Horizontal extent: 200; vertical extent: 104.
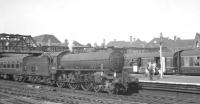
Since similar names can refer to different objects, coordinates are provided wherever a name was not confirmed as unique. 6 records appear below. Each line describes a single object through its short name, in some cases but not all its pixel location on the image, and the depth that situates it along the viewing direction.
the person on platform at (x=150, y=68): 20.75
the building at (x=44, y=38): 105.75
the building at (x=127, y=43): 112.38
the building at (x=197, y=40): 66.12
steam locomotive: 17.80
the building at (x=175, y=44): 79.75
